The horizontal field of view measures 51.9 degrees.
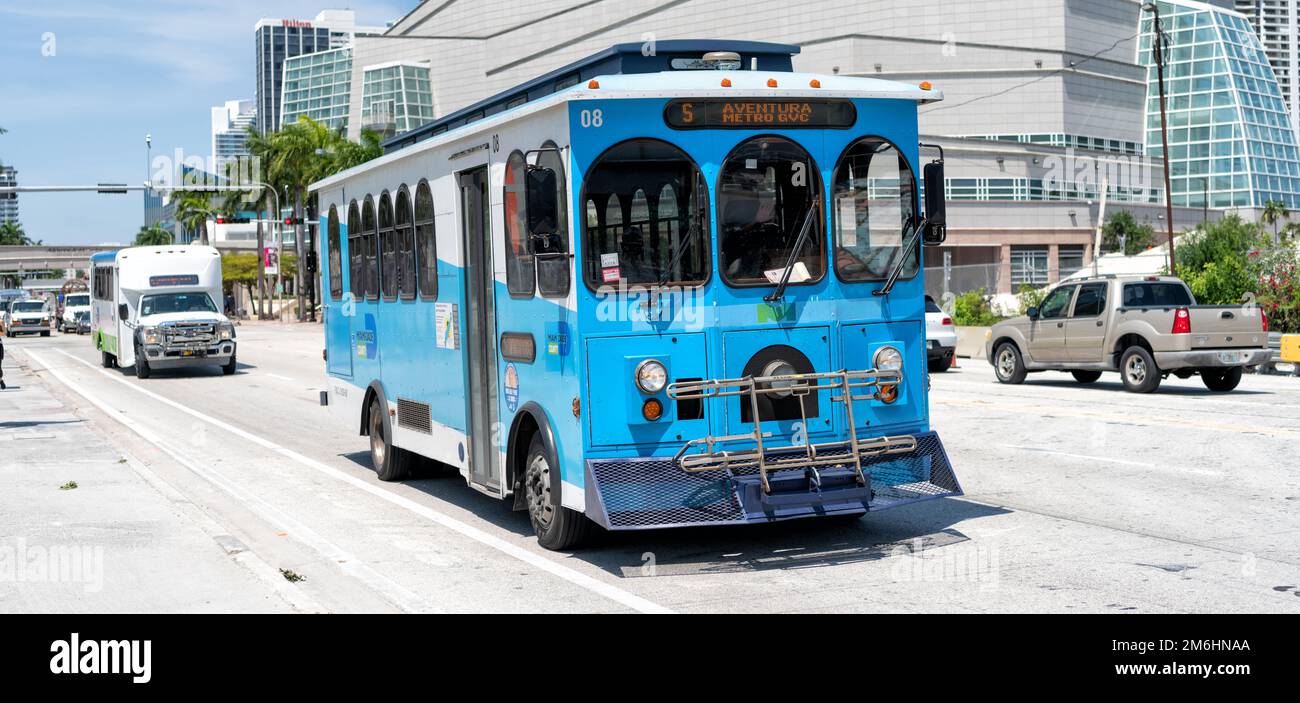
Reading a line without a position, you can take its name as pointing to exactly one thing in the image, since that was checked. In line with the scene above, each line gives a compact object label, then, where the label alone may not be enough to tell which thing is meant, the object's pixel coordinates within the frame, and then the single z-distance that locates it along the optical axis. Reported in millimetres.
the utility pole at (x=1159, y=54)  44438
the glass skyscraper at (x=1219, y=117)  90625
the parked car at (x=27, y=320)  65688
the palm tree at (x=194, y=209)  95938
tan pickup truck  19906
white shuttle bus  30703
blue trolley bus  8508
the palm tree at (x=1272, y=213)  56003
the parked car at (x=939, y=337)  26750
